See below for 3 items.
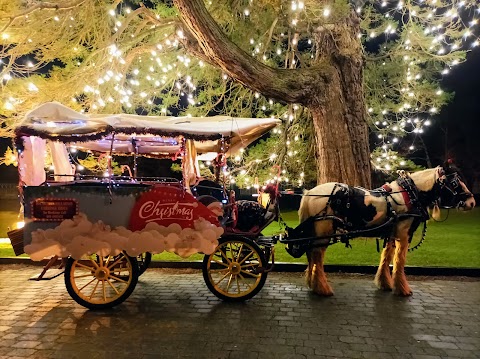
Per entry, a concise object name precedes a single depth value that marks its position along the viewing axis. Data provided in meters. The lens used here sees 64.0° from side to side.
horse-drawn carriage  5.12
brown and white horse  5.79
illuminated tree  8.23
